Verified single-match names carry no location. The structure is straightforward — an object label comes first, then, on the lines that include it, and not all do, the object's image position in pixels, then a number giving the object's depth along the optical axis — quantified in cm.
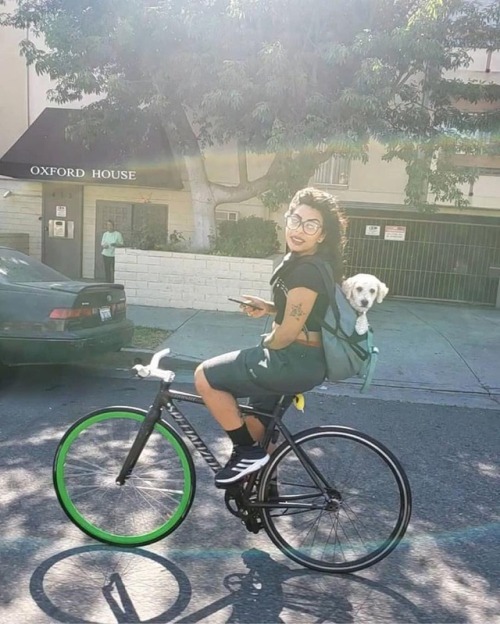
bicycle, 286
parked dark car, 573
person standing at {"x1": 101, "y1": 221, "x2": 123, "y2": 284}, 1259
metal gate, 1419
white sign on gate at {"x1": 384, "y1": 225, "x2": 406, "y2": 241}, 1435
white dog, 278
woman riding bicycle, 274
